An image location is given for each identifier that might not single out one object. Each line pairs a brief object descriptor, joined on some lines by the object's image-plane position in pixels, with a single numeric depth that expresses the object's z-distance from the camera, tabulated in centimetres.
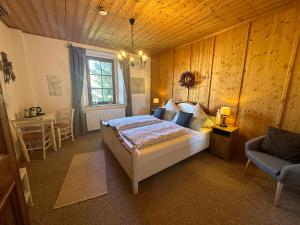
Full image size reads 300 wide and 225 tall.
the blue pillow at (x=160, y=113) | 378
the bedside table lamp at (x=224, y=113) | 275
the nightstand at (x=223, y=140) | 265
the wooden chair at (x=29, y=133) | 257
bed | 187
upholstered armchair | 158
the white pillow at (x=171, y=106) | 385
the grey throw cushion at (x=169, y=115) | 364
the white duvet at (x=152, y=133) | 212
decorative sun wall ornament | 372
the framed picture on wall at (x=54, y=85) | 359
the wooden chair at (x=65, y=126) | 328
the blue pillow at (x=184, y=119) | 310
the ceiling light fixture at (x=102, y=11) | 215
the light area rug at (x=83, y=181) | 181
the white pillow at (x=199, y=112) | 318
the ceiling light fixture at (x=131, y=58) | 250
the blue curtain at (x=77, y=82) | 374
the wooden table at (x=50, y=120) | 286
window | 427
